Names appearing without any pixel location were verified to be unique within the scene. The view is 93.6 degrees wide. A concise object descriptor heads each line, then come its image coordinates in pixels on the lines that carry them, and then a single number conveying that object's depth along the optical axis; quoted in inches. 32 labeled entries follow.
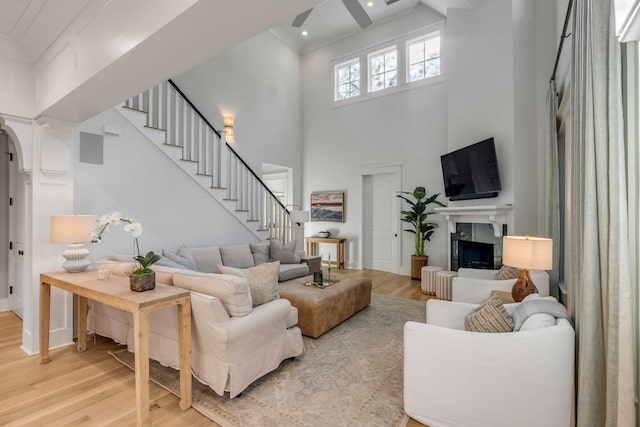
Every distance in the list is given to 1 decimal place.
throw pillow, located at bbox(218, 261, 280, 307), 98.4
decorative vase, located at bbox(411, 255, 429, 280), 232.1
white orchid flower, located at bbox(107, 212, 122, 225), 93.3
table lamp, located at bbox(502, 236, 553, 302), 92.0
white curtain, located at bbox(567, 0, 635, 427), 49.0
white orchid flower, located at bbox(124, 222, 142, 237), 89.2
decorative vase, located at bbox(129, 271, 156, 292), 84.5
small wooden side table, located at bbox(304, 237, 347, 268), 279.1
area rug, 77.0
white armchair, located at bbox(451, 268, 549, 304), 119.6
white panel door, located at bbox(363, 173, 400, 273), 264.7
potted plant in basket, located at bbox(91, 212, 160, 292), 84.7
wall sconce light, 243.7
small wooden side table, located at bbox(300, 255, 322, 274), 215.8
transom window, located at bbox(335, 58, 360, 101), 287.0
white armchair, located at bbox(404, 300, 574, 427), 63.9
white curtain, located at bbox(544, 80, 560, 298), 132.9
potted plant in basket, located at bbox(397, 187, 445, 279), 231.5
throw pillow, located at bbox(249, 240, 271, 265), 199.0
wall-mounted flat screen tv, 177.6
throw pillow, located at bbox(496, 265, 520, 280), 130.2
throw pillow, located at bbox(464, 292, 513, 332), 74.7
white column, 113.3
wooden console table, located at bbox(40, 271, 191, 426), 73.1
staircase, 163.5
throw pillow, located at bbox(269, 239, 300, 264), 203.0
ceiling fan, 159.2
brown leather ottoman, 125.1
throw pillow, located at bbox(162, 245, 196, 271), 141.4
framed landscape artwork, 289.0
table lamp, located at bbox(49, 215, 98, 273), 105.0
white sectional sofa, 81.5
